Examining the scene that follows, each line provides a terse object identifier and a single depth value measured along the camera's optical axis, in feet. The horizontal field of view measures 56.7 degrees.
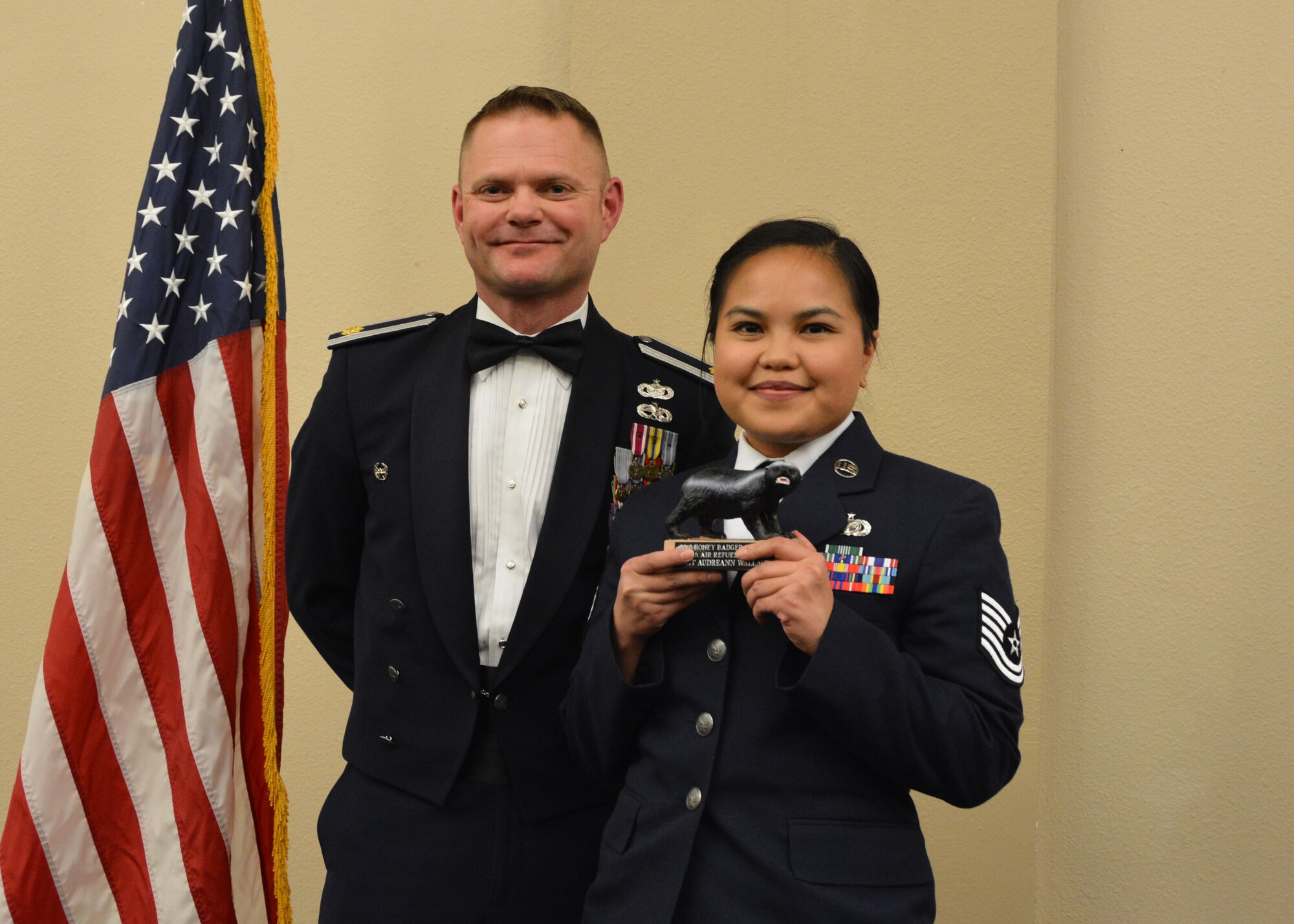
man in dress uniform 5.63
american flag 6.48
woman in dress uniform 4.25
